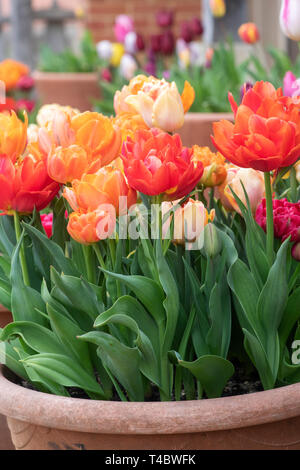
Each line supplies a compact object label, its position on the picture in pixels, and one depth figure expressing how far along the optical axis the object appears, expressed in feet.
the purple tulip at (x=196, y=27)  24.04
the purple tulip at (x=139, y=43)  23.38
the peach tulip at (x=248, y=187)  8.22
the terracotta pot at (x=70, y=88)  26.24
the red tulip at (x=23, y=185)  7.70
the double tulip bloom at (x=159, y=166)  7.36
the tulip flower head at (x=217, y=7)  24.24
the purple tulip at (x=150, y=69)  21.70
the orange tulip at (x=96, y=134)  7.89
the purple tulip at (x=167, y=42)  22.55
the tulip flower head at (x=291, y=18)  10.26
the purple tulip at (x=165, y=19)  24.86
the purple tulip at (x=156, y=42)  22.69
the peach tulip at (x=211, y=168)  8.43
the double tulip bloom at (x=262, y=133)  7.31
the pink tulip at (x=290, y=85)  8.85
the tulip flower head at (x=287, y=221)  7.75
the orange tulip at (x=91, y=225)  7.50
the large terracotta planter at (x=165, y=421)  7.34
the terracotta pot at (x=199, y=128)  13.99
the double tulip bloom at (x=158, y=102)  7.99
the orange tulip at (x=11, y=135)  7.93
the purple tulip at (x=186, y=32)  24.22
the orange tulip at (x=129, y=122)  8.45
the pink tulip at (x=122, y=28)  26.32
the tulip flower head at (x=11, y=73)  27.02
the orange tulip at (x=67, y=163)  7.69
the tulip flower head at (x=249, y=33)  20.60
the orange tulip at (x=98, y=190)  7.51
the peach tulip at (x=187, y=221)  7.63
